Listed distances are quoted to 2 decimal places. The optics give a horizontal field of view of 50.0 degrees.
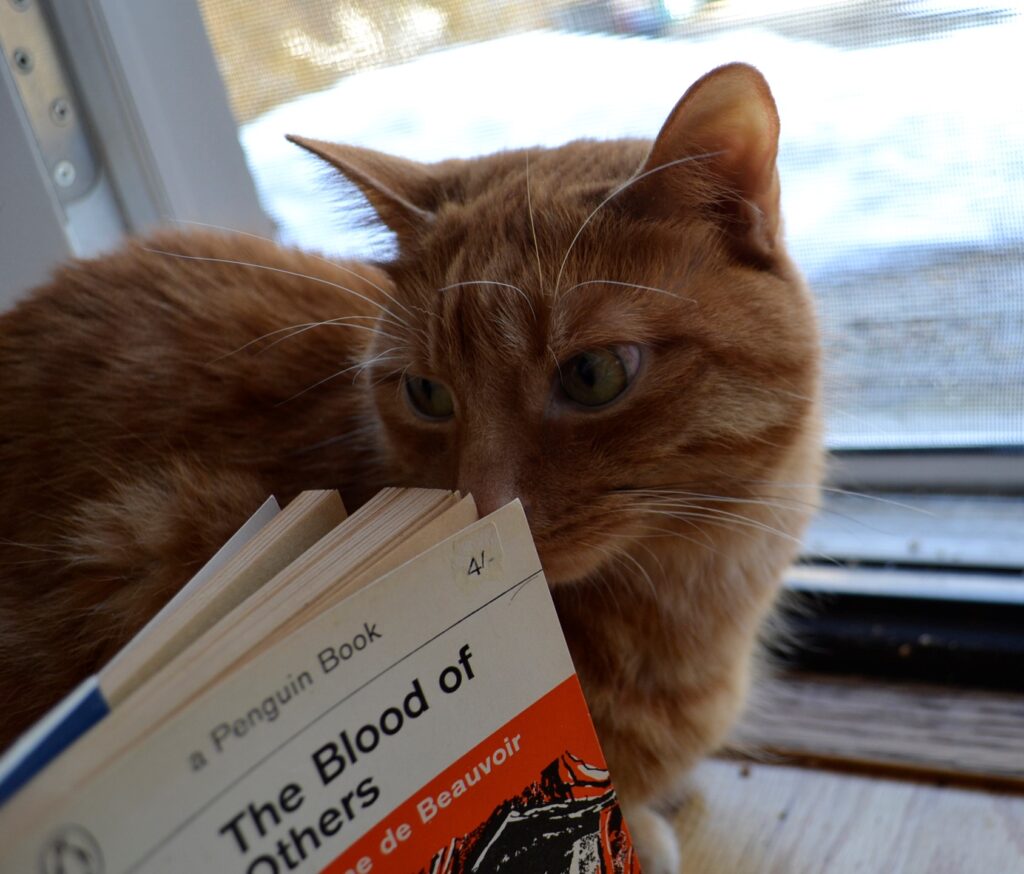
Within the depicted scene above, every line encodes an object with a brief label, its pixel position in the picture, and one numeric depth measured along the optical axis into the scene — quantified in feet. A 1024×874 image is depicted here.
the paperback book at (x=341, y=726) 0.59
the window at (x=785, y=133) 1.22
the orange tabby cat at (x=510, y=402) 0.94
